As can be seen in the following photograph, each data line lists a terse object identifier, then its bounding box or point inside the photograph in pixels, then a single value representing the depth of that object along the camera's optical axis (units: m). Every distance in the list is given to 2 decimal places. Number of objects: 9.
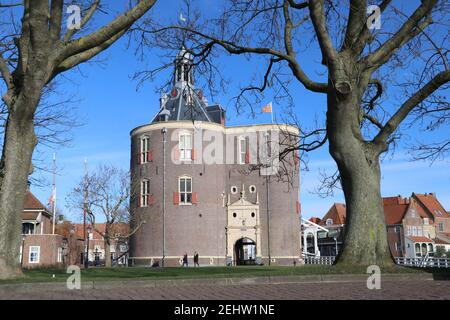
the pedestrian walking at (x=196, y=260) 45.97
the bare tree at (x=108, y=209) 45.69
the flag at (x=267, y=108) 50.31
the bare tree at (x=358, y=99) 13.54
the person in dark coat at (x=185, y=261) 45.75
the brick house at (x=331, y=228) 83.44
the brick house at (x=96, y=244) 104.35
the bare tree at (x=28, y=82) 12.52
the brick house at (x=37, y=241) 47.03
